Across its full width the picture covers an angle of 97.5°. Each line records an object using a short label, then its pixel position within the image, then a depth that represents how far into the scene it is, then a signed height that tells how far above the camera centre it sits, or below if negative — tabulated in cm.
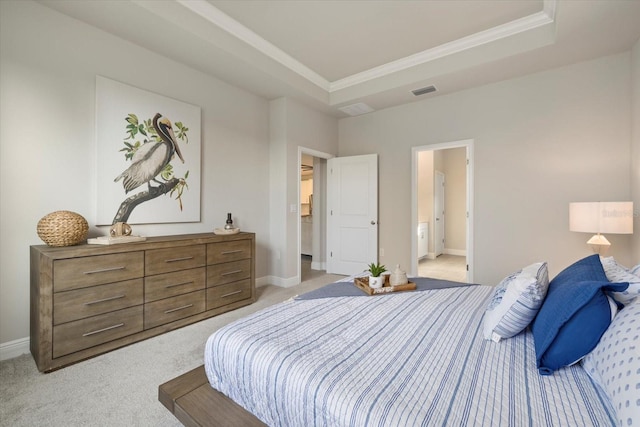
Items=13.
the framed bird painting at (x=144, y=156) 259 +60
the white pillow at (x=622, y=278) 105 -26
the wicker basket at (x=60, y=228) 210 -11
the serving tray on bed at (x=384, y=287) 192 -51
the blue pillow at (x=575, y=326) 97 -39
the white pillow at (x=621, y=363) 71 -44
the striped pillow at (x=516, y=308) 120 -40
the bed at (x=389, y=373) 82 -56
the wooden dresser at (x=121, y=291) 196 -64
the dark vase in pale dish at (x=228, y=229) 327 -17
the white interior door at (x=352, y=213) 466 +3
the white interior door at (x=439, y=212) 648 +8
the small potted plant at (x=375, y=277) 198 -45
